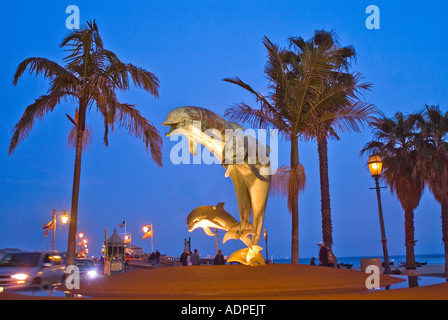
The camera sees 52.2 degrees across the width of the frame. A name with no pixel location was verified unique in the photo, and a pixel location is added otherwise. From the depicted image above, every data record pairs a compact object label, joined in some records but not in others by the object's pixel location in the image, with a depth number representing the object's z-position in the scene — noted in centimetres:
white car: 1282
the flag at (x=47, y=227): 3594
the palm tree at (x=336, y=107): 1356
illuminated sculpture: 1009
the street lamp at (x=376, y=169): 1593
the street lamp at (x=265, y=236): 3013
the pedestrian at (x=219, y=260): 1479
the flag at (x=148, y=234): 4553
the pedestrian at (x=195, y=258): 1691
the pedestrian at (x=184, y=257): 1841
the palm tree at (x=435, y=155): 2327
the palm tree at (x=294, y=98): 1338
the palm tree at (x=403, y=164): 2444
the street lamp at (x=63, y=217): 2739
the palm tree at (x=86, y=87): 1507
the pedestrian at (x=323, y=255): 1438
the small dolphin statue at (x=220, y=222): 1004
